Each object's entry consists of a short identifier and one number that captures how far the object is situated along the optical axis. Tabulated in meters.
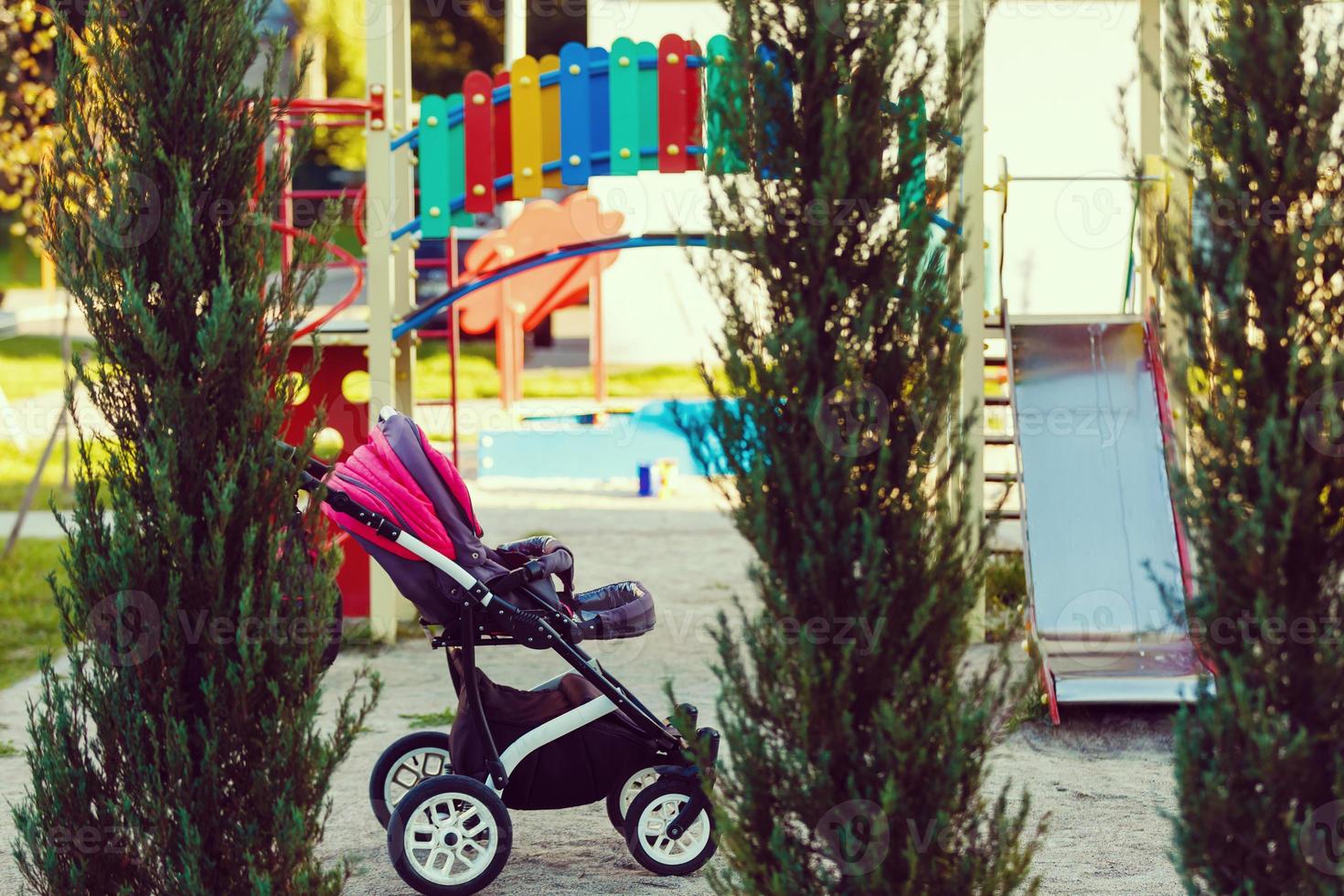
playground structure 7.40
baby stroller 4.78
